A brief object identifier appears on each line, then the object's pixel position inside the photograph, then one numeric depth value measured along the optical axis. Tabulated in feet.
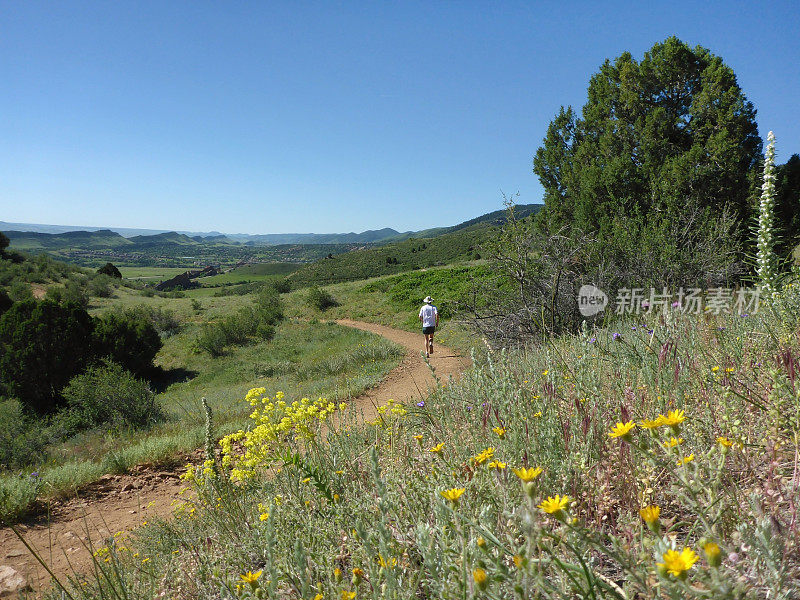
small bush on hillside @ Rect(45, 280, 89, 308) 99.60
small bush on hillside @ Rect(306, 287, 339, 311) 94.07
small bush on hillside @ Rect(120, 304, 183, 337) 91.76
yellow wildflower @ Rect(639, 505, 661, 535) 2.69
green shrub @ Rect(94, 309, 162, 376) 58.95
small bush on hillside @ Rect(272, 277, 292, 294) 131.95
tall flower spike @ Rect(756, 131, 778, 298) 14.33
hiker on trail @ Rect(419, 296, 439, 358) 40.98
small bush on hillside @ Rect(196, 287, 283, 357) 73.05
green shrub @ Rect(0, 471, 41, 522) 17.80
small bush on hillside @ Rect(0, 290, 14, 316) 73.51
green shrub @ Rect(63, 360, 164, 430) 37.50
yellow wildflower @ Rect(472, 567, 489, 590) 2.85
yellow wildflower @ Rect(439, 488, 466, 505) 3.66
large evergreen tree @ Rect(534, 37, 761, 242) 38.63
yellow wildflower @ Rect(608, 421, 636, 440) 3.52
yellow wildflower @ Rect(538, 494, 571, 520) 2.86
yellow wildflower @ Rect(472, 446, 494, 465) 4.74
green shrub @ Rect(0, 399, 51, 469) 27.63
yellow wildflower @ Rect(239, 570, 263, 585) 3.95
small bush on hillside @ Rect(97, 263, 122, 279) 168.13
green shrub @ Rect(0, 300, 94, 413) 50.70
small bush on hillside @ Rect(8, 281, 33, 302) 92.12
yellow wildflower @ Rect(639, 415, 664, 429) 3.41
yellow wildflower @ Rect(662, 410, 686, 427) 3.44
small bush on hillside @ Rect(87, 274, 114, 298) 125.29
